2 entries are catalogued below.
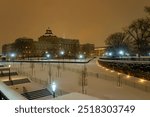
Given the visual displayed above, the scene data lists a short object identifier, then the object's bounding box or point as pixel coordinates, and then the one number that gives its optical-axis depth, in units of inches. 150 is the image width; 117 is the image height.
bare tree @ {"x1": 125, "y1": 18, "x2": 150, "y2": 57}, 1799.7
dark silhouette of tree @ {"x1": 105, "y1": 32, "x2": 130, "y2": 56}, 2578.7
